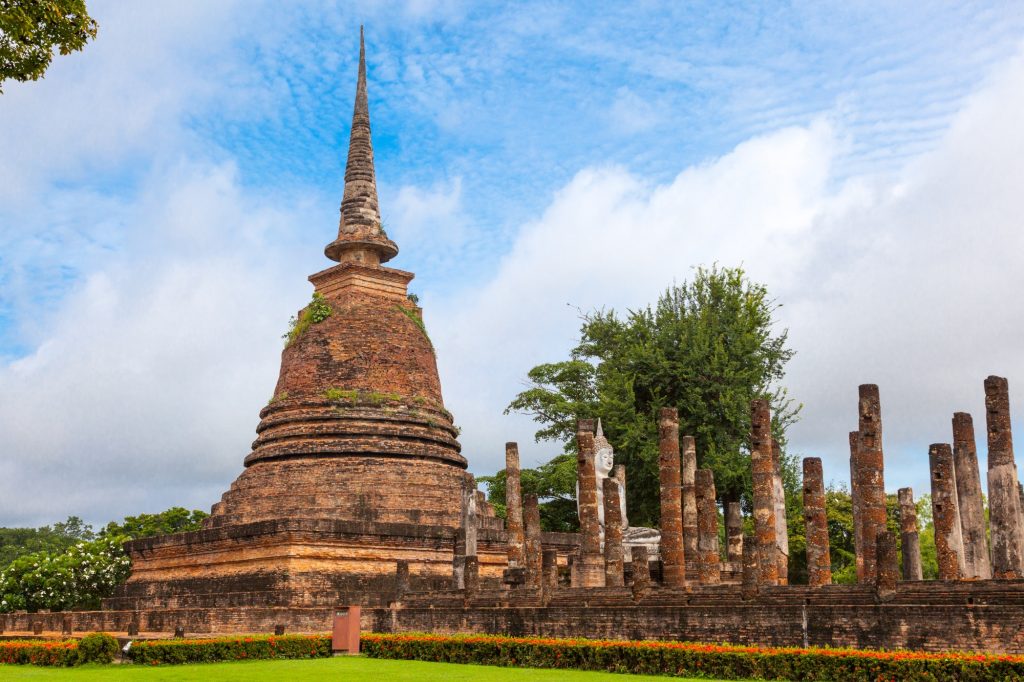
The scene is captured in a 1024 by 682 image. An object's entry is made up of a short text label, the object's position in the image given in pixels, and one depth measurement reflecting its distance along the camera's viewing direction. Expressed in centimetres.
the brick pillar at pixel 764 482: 1983
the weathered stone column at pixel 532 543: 2264
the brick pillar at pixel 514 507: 2623
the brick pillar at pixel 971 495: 2006
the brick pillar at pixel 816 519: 2089
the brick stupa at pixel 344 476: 2502
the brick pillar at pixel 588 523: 2412
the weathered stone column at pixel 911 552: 2148
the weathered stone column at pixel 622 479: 2786
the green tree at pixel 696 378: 3444
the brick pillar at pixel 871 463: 1880
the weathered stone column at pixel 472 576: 2262
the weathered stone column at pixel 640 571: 1875
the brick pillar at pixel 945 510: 1794
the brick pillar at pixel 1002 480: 1812
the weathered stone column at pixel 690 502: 2478
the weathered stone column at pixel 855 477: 2254
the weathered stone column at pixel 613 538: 2295
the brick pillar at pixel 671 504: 2284
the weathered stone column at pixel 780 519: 2591
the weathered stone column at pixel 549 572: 2098
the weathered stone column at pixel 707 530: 2220
